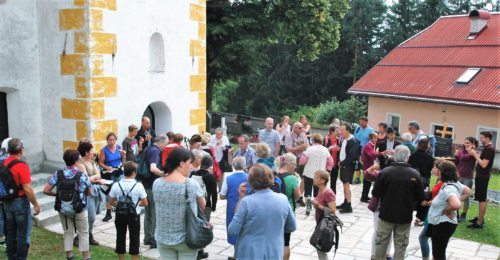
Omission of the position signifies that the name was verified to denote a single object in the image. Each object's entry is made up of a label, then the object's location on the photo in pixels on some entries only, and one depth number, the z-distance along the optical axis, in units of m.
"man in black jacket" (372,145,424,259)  5.83
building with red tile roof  20.80
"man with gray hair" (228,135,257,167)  8.59
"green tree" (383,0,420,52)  44.16
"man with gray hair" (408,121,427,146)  9.77
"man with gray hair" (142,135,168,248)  7.33
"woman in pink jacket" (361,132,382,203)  9.82
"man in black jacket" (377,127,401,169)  9.98
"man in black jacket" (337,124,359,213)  9.51
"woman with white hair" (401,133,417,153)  8.78
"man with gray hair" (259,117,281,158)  10.96
